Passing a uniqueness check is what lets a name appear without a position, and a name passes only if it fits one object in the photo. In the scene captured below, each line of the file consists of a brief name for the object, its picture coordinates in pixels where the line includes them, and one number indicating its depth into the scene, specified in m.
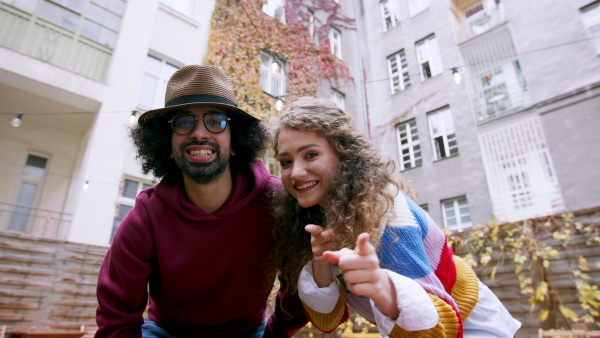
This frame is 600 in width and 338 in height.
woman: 1.16
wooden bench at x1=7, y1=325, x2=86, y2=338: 4.44
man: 1.83
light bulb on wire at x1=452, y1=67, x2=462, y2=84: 6.06
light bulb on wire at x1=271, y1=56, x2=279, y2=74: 6.11
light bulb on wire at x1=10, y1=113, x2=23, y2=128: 6.26
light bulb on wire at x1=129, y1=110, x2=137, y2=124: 6.56
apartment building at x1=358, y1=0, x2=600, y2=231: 7.87
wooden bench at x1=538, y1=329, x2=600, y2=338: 3.52
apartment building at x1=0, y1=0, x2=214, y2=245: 6.45
